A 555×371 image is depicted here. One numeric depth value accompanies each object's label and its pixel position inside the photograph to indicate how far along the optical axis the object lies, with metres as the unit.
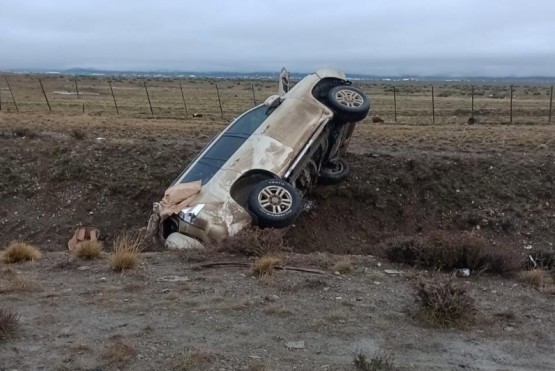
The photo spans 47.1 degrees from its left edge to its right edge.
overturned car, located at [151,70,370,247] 8.30
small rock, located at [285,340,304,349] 4.69
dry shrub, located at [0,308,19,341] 4.75
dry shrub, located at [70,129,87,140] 15.94
